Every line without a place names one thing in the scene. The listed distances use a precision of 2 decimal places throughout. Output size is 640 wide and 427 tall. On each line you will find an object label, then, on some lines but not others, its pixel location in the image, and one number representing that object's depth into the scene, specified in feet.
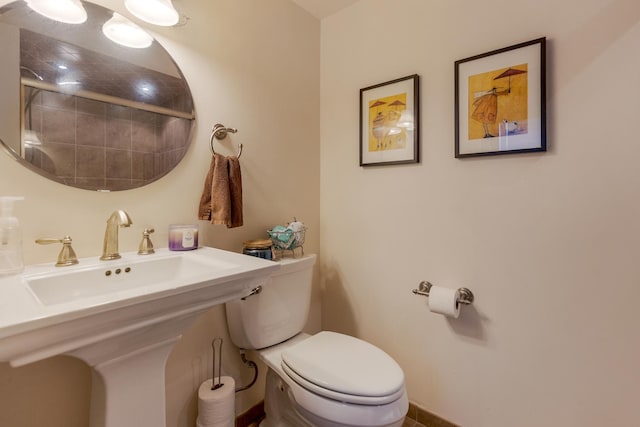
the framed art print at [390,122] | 4.83
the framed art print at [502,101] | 3.77
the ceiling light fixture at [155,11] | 3.41
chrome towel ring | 4.27
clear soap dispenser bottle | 2.56
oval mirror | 2.88
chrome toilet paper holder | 4.30
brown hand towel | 3.98
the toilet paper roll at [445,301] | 4.19
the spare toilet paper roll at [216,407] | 3.77
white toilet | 3.27
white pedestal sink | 1.75
